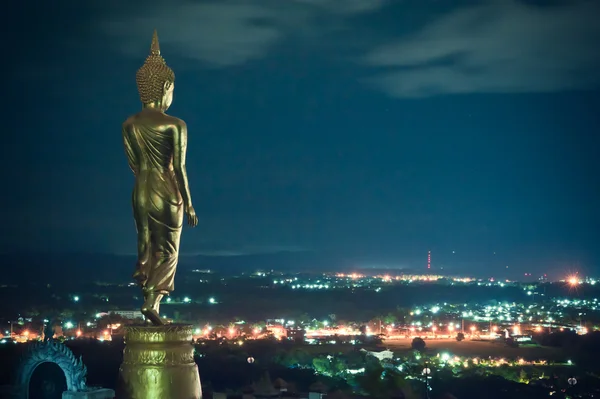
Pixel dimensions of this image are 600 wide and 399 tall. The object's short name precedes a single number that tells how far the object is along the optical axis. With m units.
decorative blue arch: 14.02
